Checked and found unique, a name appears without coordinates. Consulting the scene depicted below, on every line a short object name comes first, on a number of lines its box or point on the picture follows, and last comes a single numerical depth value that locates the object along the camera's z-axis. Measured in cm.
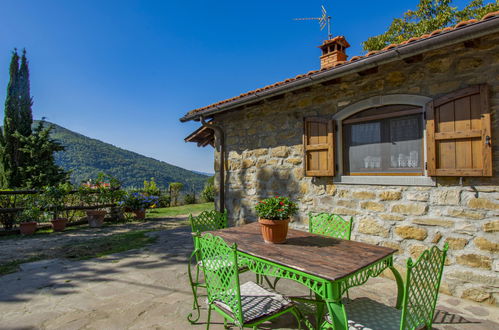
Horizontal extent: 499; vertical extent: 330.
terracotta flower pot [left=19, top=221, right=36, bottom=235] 653
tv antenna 529
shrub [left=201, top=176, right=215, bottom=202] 1396
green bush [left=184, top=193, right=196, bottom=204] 1393
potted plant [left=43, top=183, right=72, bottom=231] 691
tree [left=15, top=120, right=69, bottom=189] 1080
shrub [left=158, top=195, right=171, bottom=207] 1307
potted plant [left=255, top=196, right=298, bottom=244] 231
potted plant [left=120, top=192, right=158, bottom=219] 866
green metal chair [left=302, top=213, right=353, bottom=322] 288
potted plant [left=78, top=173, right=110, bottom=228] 757
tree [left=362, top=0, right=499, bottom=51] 962
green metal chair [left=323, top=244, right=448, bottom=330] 142
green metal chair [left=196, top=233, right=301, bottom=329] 174
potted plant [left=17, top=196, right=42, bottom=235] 655
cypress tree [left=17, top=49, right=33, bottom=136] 1202
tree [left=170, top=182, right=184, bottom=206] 1371
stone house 267
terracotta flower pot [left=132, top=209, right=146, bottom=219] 872
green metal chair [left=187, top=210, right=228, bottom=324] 336
